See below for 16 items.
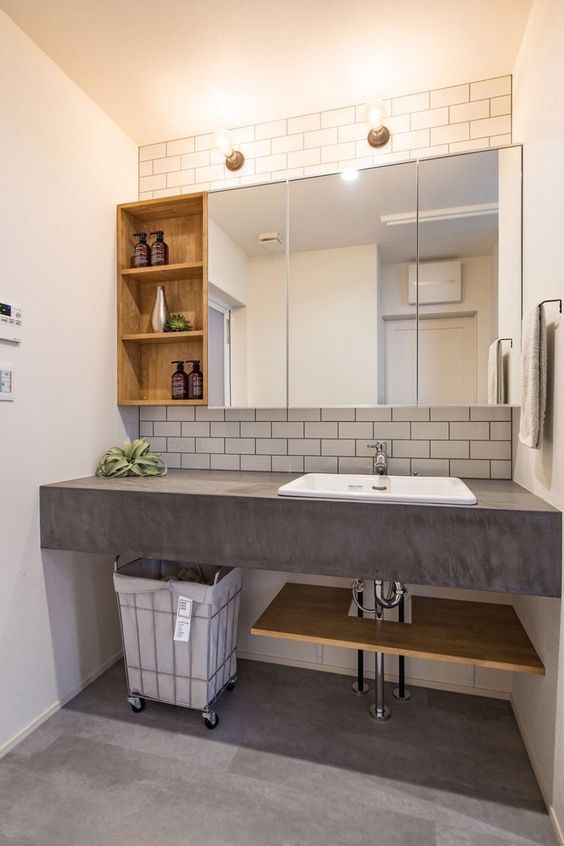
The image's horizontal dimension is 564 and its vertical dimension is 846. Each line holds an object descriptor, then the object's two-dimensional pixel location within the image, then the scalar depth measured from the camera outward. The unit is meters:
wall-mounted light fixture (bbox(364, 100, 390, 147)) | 1.98
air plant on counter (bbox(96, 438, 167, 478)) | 2.12
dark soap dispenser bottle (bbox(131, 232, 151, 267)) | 2.34
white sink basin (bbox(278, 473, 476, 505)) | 1.46
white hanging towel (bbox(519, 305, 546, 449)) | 1.39
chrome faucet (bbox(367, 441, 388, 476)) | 1.97
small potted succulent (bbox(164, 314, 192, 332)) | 2.30
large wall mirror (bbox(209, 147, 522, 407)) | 1.87
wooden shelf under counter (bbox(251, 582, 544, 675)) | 1.60
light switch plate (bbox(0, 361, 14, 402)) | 1.68
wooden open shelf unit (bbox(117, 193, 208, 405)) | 2.29
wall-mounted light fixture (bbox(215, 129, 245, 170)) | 2.20
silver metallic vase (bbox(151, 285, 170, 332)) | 2.32
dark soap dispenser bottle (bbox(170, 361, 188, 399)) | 2.28
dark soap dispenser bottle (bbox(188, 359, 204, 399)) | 2.28
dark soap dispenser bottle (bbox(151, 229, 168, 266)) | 2.32
